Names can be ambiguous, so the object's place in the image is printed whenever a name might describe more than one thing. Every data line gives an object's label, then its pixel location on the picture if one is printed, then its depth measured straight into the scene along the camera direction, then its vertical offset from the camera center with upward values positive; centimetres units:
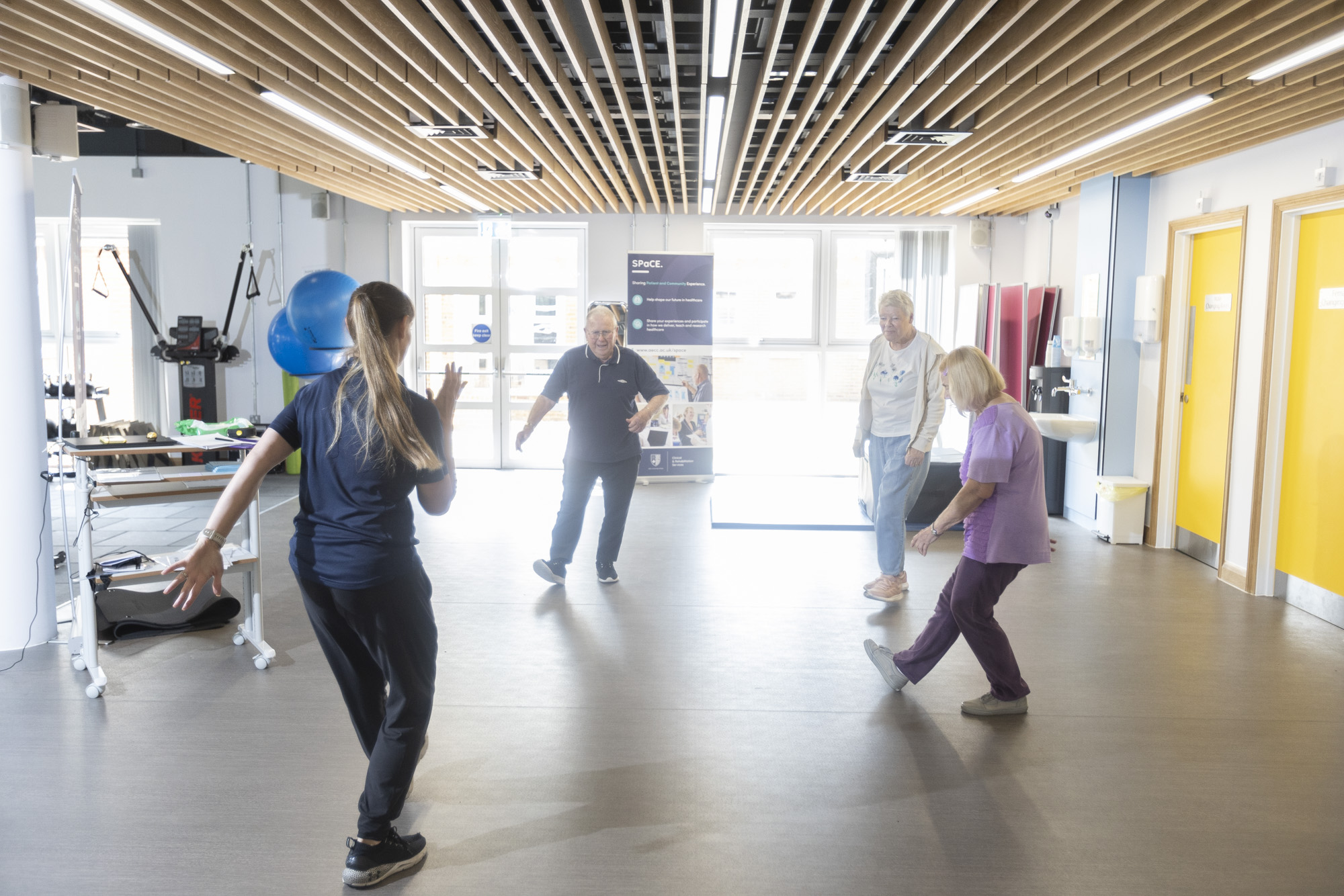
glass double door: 1066 +39
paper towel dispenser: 689 +40
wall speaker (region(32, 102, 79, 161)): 450 +102
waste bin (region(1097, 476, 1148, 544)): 705 -112
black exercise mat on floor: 463 -137
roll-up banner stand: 967 +7
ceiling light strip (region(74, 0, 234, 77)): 351 +125
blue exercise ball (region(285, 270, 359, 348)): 472 +19
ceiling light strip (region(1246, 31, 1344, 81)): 366 +125
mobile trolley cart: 390 -71
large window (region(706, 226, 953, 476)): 1062 +67
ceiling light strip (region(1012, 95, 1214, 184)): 471 +132
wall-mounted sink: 746 -53
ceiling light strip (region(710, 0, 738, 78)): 356 +130
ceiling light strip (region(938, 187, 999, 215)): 830 +149
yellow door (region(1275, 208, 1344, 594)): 510 -32
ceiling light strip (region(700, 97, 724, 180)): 494 +132
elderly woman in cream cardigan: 504 -34
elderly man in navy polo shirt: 537 -36
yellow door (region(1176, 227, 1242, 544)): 626 -12
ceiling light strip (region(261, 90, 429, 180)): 498 +133
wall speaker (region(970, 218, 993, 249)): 1017 +135
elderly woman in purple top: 341 -59
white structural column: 429 -28
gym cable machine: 991 -10
